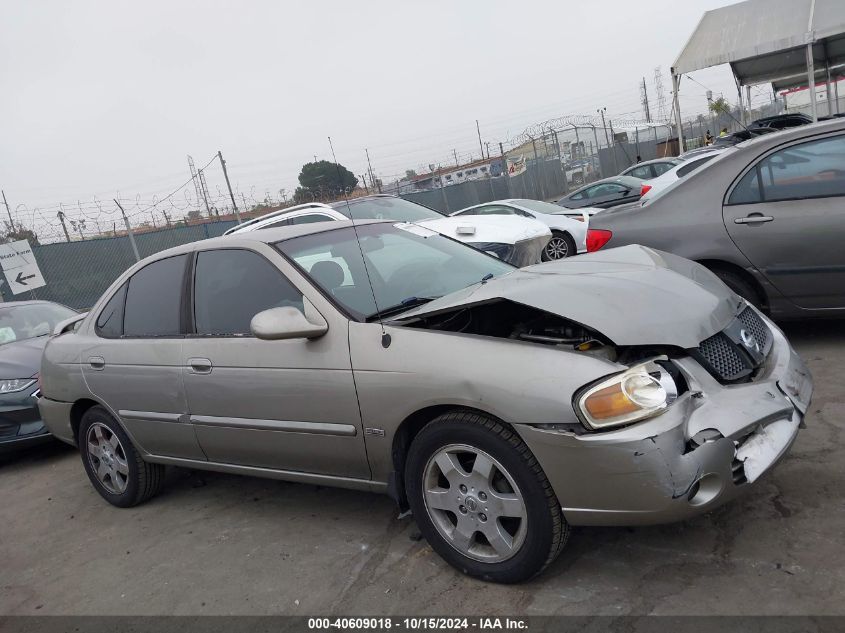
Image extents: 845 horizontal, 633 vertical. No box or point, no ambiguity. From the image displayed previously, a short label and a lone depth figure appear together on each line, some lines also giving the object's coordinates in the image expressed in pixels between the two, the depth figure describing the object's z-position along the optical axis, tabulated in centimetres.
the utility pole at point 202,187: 1636
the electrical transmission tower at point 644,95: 4945
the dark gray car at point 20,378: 571
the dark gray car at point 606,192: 1445
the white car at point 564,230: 1177
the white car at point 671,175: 1000
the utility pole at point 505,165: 2458
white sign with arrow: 1243
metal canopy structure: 1595
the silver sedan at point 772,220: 454
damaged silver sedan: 241
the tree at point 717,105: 3549
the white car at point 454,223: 729
